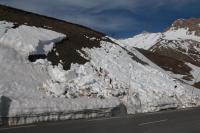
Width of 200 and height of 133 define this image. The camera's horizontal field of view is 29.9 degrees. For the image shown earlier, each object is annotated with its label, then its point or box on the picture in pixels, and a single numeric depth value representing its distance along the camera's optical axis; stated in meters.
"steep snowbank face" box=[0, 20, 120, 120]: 17.41
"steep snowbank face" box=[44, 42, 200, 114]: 24.69
